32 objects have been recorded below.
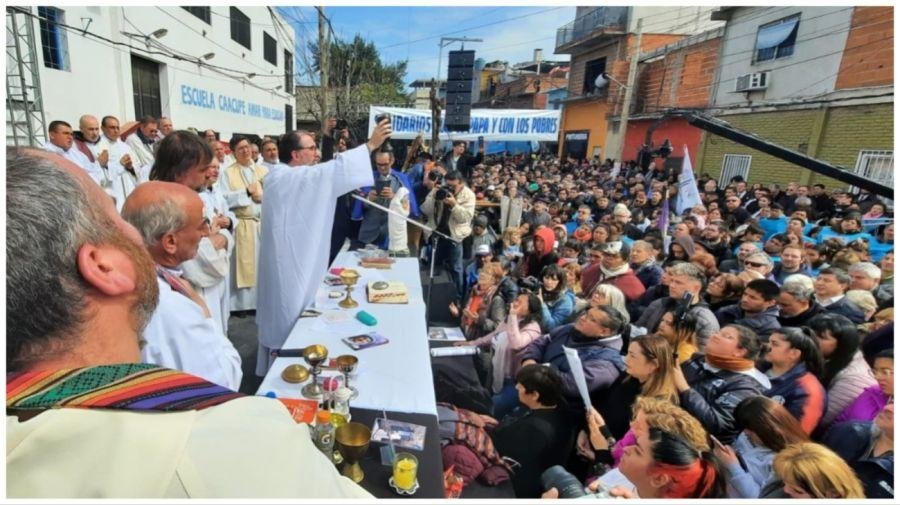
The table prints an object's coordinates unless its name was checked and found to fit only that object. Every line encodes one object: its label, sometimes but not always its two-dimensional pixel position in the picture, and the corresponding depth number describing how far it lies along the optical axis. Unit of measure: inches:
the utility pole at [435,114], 362.3
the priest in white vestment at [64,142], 194.2
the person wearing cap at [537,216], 262.6
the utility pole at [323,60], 529.0
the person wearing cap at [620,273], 156.9
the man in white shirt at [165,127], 308.8
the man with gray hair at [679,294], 128.5
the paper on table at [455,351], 145.2
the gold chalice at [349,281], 112.1
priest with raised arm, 103.8
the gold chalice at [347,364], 76.2
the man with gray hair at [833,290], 129.3
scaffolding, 239.6
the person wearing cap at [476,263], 228.6
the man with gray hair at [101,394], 21.8
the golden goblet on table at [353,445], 59.8
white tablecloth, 76.1
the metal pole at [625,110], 626.7
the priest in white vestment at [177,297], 52.9
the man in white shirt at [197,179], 97.8
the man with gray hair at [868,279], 139.9
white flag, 250.8
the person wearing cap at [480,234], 257.6
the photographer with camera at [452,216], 252.1
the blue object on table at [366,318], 102.1
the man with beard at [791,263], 165.2
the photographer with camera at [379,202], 205.6
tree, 960.3
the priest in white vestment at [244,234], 172.2
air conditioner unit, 456.1
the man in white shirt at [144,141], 247.4
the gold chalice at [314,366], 74.7
